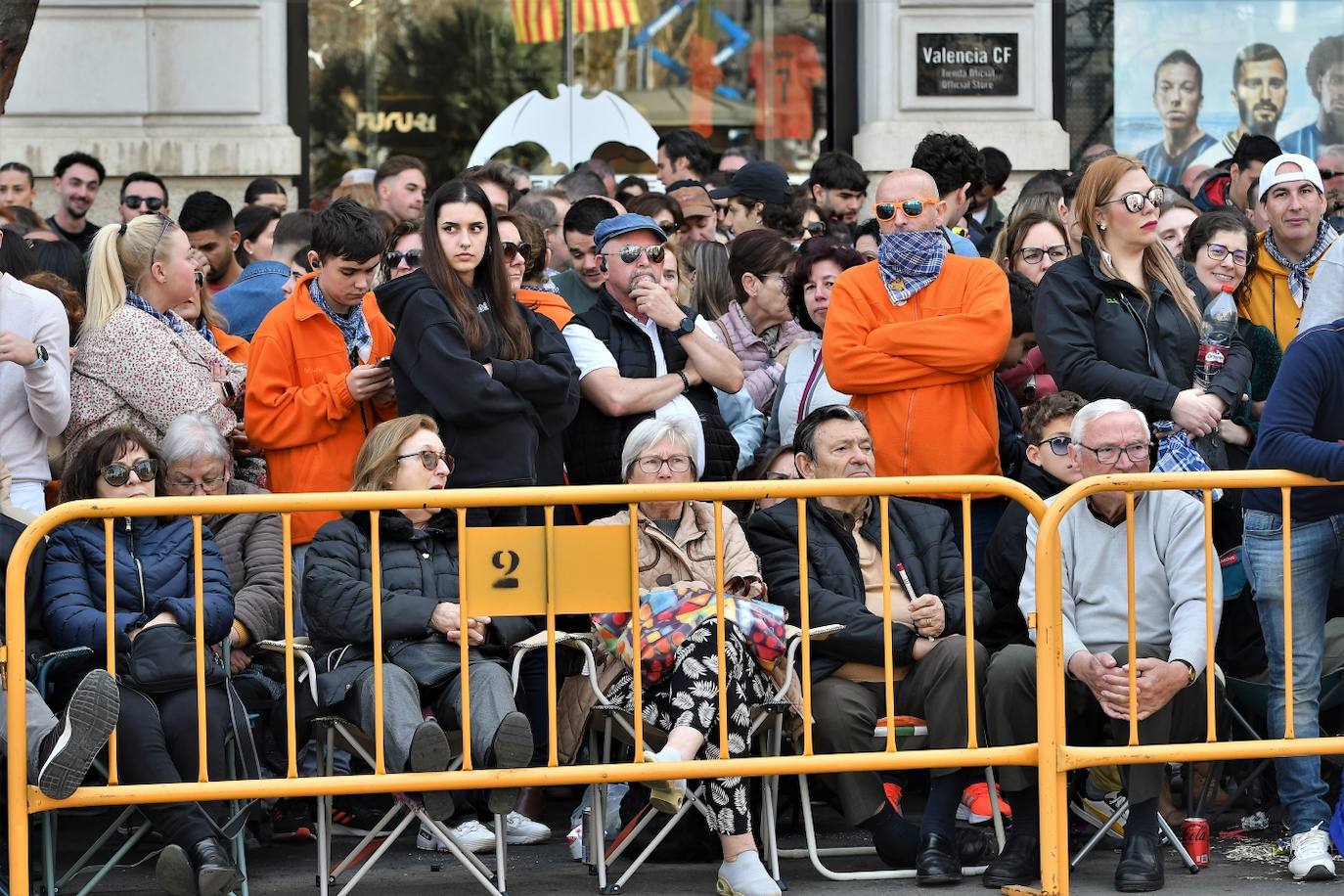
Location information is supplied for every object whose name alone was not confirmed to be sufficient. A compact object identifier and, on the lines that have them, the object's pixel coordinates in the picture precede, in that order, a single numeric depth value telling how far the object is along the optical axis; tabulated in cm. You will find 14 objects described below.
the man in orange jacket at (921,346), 1386
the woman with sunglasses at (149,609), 1171
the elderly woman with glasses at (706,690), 1206
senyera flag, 2713
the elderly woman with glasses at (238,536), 1307
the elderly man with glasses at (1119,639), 1223
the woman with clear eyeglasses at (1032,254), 1550
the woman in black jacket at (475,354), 1332
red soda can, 1280
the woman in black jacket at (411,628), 1192
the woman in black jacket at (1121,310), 1401
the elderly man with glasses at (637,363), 1442
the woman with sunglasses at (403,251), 1552
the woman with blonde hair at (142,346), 1402
